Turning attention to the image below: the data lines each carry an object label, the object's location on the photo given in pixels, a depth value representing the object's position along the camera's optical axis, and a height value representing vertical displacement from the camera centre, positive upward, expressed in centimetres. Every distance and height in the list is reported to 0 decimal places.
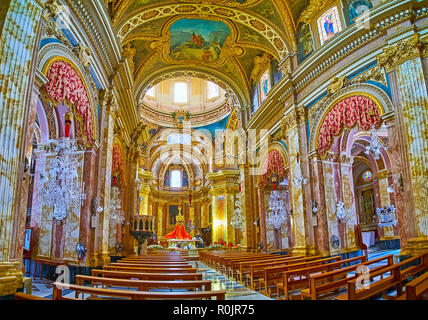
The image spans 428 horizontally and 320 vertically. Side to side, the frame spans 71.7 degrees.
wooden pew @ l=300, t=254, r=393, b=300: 468 -115
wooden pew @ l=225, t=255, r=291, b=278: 872 -140
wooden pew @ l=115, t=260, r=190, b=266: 825 -125
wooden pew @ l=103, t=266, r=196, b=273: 642 -112
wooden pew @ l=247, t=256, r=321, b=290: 718 -131
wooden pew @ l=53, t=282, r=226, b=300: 382 -98
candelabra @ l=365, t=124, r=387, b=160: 792 +189
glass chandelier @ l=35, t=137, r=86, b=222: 747 +103
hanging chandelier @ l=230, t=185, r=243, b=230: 2263 -25
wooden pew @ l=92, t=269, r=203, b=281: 524 -103
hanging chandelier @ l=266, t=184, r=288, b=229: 1566 +21
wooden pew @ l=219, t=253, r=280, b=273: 938 -139
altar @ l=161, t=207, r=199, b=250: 2418 -189
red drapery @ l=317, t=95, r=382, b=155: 907 +314
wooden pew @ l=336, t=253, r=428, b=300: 386 -106
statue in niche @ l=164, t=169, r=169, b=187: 3603 +444
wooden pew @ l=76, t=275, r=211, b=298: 443 -99
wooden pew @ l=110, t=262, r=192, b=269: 712 -116
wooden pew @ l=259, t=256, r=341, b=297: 640 -132
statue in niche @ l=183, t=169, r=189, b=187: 3600 +440
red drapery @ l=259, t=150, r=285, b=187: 1435 +245
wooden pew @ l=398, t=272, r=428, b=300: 306 -88
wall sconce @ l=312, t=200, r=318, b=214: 1094 +26
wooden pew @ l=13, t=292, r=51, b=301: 339 -90
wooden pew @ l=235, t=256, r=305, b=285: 790 -139
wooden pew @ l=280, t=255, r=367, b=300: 558 -124
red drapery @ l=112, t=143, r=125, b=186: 1321 +257
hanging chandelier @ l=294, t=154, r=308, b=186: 1170 +145
